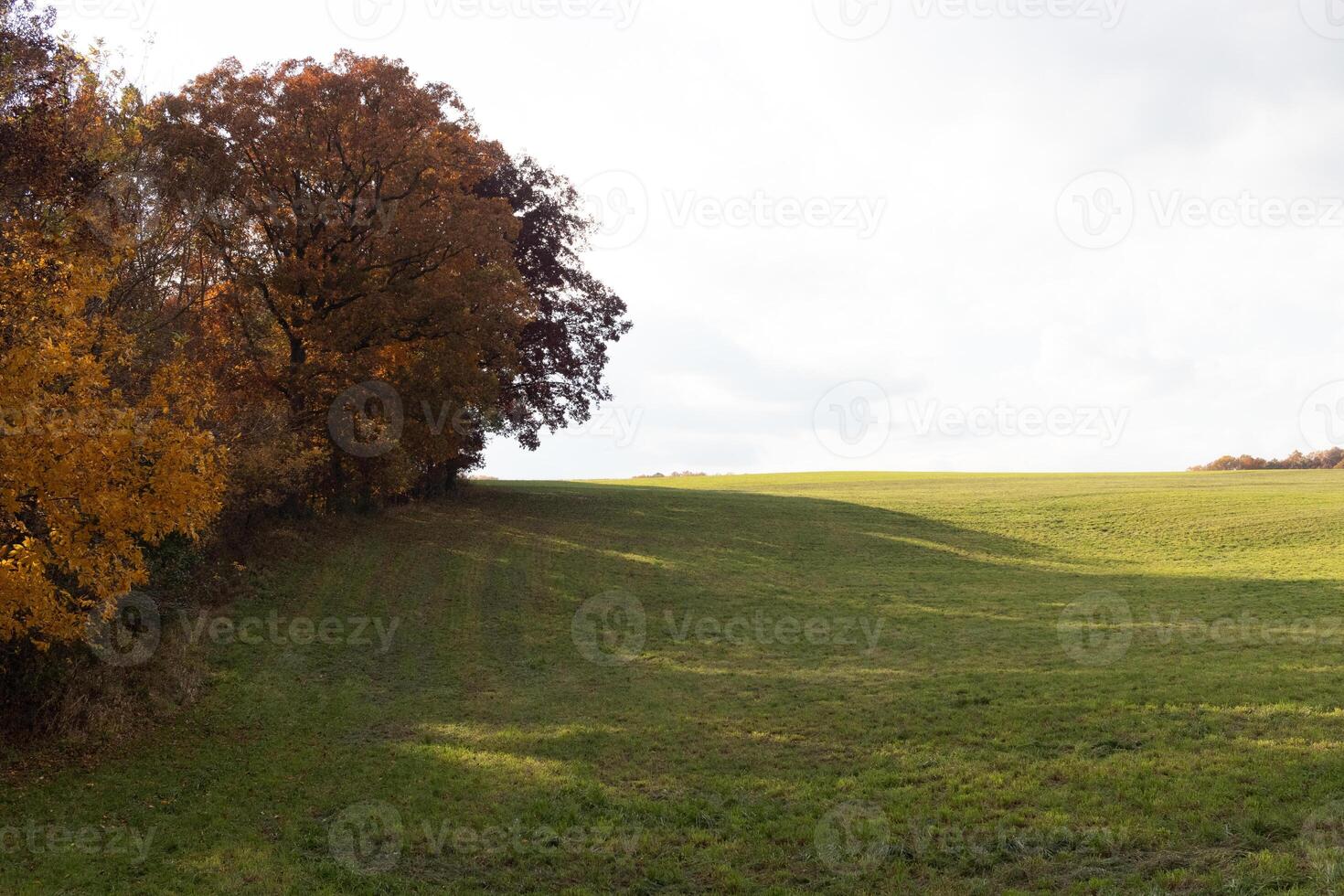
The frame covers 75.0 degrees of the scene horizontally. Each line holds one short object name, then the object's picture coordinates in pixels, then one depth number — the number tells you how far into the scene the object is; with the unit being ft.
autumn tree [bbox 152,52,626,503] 105.81
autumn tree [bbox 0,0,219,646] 48.70
